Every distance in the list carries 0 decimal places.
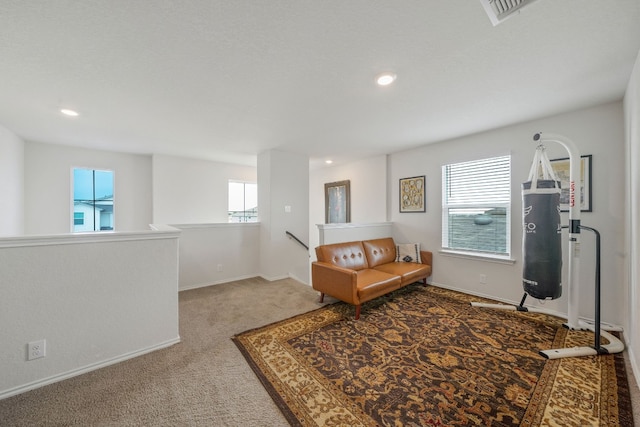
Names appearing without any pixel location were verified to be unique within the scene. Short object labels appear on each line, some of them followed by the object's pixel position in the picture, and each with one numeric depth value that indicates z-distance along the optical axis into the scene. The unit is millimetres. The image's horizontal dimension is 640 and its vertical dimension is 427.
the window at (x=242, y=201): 6062
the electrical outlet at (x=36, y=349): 1722
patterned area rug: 1524
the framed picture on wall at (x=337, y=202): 5742
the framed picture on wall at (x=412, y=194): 4324
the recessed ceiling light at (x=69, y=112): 2729
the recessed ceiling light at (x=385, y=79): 2035
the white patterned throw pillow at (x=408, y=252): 4195
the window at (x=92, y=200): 4473
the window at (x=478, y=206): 3443
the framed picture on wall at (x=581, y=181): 2703
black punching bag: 2344
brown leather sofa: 2928
